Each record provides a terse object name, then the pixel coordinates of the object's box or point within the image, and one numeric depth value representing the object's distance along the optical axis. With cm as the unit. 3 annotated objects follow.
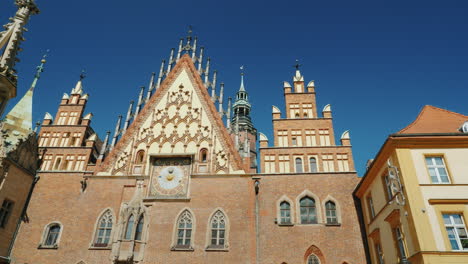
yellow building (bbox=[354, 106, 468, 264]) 1257
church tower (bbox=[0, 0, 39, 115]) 1134
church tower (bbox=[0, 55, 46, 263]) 1920
